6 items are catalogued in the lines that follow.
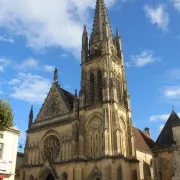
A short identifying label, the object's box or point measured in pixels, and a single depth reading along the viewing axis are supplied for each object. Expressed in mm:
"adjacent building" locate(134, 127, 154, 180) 36094
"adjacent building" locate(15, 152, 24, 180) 43447
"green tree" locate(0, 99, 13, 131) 19672
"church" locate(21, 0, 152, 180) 31797
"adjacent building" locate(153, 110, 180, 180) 36438
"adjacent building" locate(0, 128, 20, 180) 23703
